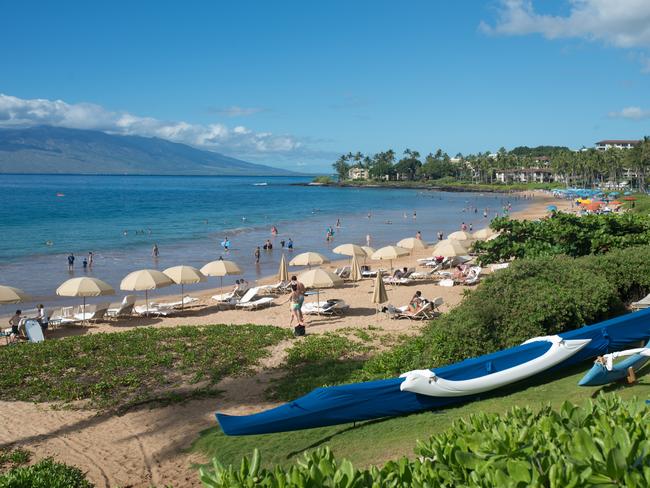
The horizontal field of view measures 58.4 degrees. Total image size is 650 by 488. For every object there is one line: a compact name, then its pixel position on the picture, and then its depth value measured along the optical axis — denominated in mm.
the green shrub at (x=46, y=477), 4855
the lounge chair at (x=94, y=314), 17745
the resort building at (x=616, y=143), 184125
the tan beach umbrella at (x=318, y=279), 18438
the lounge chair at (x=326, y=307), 17562
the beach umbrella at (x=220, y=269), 21328
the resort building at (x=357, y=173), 193775
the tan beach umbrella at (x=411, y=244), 26891
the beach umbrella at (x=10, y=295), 16467
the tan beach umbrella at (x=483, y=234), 29811
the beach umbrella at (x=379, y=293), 18656
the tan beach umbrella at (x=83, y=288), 17172
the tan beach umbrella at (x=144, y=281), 17859
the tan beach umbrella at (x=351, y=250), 24609
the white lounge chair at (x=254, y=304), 19484
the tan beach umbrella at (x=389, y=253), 24062
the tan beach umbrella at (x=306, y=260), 23469
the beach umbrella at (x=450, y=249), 22953
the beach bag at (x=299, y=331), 13930
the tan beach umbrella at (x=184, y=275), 19281
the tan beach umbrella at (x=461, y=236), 28073
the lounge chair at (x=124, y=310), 18406
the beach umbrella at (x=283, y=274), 23594
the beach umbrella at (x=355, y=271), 23688
